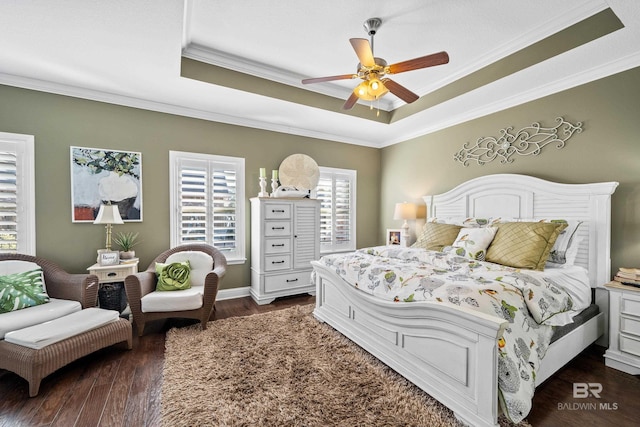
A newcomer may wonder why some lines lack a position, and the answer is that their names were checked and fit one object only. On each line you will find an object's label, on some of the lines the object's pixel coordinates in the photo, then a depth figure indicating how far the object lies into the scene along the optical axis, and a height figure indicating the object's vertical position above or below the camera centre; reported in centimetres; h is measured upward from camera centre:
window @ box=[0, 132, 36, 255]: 292 +14
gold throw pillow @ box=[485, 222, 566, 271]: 243 -31
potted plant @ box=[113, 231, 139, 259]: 327 -41
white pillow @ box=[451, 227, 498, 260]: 273 -32
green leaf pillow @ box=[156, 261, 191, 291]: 305 -76
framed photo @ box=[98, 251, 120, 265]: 306 -55
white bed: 158 -82
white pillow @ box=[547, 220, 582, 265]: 258 -34
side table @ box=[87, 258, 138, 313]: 300 -79
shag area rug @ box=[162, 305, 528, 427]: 170 -127
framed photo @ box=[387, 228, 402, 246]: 461 -46
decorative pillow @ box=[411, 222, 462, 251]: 318 -31
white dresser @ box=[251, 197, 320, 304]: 386 -53
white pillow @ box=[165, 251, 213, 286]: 336 -66
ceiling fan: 207 +113
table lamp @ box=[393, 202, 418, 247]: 433 -7
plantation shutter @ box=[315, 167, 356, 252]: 494 +1
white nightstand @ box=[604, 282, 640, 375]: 215 -94
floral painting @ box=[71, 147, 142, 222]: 321 +31
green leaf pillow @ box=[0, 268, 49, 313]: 231 -72
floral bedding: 152 -58
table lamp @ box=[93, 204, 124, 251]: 303 -9
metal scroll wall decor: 297 +82
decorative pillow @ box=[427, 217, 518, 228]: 312 -14
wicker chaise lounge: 191 -103
